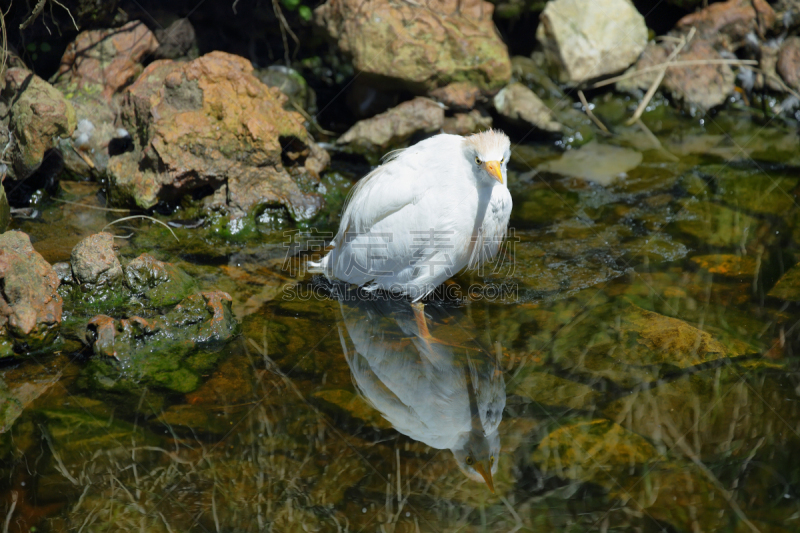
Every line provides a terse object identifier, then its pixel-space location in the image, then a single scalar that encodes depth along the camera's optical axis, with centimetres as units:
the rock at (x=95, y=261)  811
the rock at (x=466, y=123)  1320
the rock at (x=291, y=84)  1387
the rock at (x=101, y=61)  1212
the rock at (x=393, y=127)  1248
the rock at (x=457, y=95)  1319
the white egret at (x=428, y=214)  778
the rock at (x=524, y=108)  1365
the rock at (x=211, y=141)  1061
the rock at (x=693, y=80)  1512
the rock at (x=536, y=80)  1498
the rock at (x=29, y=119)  1024
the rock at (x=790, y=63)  1489
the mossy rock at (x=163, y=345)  714
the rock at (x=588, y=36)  1480
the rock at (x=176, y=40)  1298
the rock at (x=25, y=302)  724
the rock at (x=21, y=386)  654
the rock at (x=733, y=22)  1560
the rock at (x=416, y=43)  1280
